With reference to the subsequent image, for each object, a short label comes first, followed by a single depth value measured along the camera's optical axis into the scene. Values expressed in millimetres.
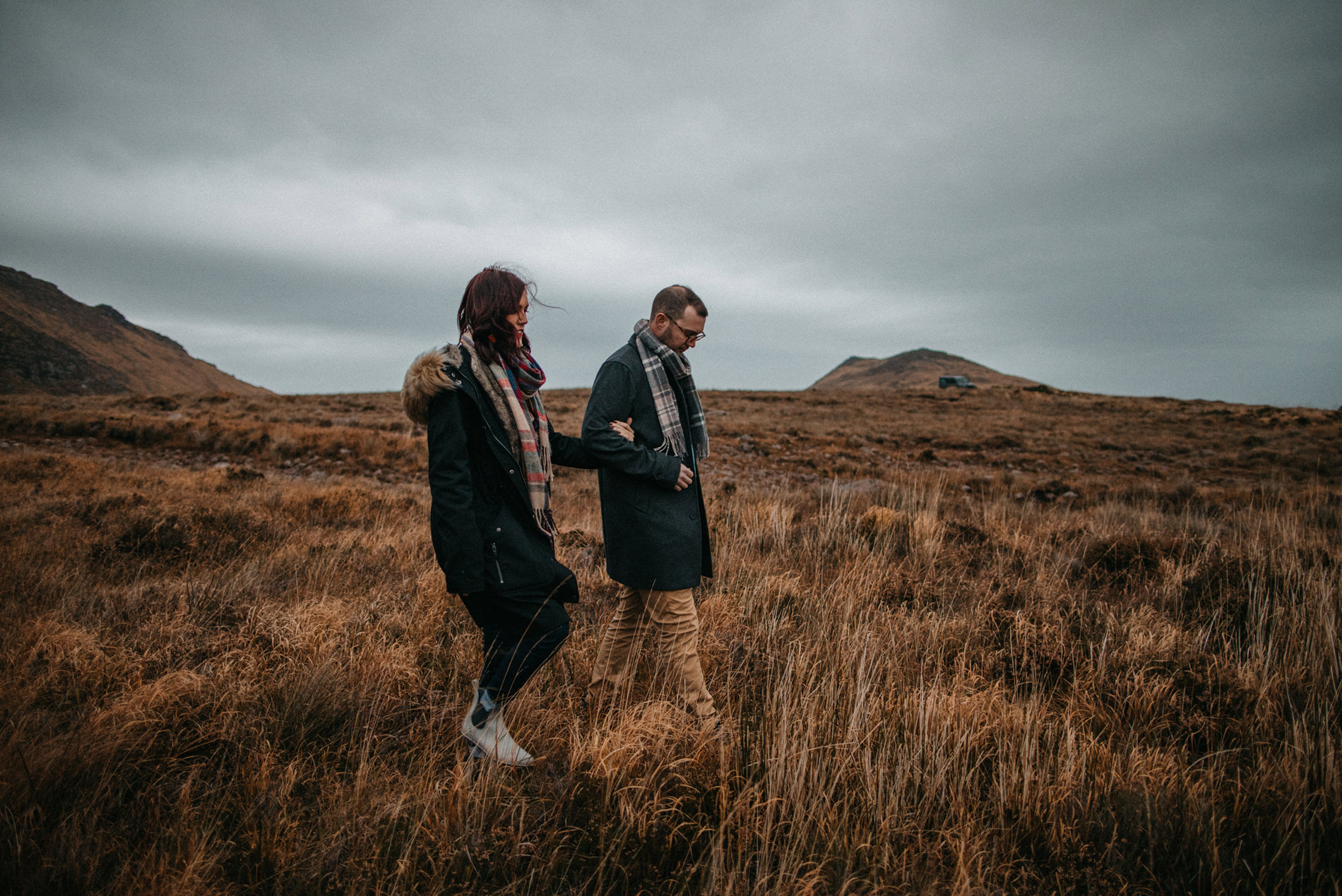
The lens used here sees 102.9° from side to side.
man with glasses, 2273
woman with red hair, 1902
